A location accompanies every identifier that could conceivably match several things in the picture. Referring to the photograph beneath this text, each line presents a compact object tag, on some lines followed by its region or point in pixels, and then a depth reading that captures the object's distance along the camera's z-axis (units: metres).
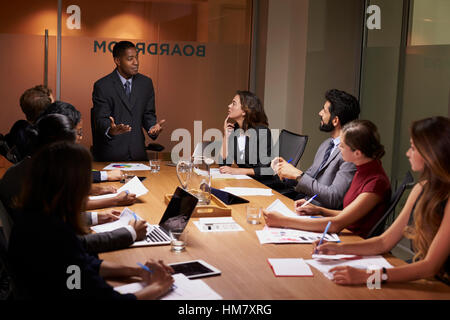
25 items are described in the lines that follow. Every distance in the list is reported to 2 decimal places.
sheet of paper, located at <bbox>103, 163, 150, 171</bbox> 4.37
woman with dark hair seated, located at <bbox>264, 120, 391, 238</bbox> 2.67
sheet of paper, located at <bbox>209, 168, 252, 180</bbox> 4.25
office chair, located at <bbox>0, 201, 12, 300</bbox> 1.95
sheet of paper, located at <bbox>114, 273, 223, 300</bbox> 1.81
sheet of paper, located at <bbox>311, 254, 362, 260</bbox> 2.25
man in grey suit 3.16
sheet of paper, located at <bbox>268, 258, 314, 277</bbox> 2.05
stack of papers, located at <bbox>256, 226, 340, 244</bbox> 2.49
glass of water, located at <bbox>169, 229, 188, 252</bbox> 2.31
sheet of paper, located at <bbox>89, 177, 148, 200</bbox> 3.36
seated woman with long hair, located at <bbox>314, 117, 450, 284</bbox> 2.00
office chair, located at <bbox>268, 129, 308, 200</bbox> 4.62
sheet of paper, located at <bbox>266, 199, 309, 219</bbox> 2.97
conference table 1.88
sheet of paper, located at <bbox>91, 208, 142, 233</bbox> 2.60
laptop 2.41
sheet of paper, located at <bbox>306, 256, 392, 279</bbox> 2.15
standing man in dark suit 5.20
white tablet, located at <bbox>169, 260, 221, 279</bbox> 2.01
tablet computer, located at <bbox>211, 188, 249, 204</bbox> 3.31
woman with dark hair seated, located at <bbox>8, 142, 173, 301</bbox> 1.66
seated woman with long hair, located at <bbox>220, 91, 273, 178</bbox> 4.78
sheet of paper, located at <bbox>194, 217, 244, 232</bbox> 2.70
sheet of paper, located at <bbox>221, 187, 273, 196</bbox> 3.61
